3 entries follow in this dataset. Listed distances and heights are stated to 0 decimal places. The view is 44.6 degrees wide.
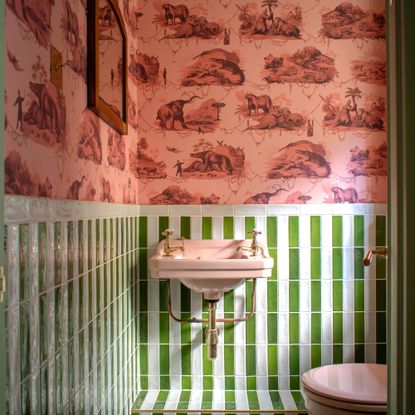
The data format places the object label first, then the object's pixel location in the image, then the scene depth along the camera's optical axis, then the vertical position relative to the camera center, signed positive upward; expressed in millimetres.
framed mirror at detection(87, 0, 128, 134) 1732 +573
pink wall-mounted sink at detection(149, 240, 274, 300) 2188 -264
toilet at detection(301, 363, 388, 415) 1836 -727
